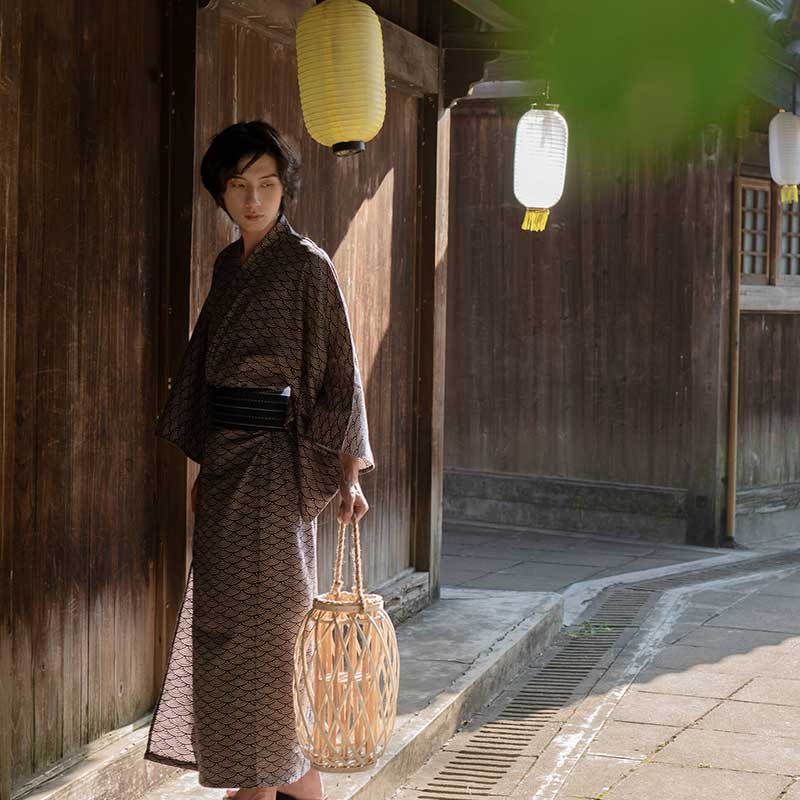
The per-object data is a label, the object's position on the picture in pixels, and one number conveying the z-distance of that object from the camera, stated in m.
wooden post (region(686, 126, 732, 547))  10.68
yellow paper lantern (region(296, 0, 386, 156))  4.81
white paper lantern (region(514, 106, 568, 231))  8.16
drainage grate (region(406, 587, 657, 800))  5.20
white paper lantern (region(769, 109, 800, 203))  10.33
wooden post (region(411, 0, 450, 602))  7.25
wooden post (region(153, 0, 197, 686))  4.62
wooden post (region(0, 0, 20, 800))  3.68
